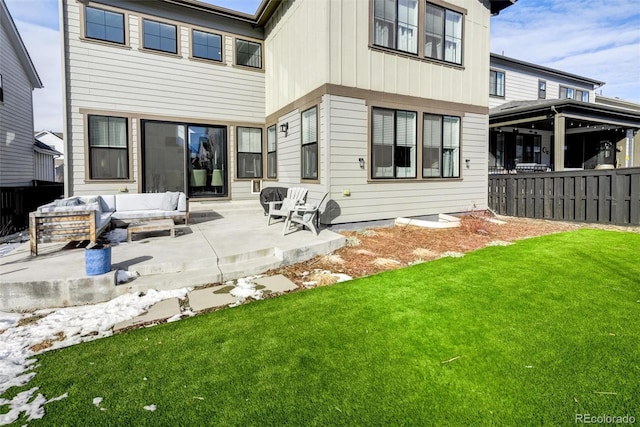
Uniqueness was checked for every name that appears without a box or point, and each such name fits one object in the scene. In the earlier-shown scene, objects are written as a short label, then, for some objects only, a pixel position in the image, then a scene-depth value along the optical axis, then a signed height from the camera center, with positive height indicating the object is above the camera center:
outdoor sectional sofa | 4.95 -0.28
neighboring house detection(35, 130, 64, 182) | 31.56 +5.54
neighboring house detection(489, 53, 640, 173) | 10.98 +2.79
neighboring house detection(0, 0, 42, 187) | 10.90 +3.16
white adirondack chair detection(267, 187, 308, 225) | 6.67 -0.08
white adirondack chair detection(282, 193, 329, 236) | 6.26 -0.37
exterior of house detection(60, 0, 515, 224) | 7.19 +2.36
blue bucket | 3.85 -0.71
